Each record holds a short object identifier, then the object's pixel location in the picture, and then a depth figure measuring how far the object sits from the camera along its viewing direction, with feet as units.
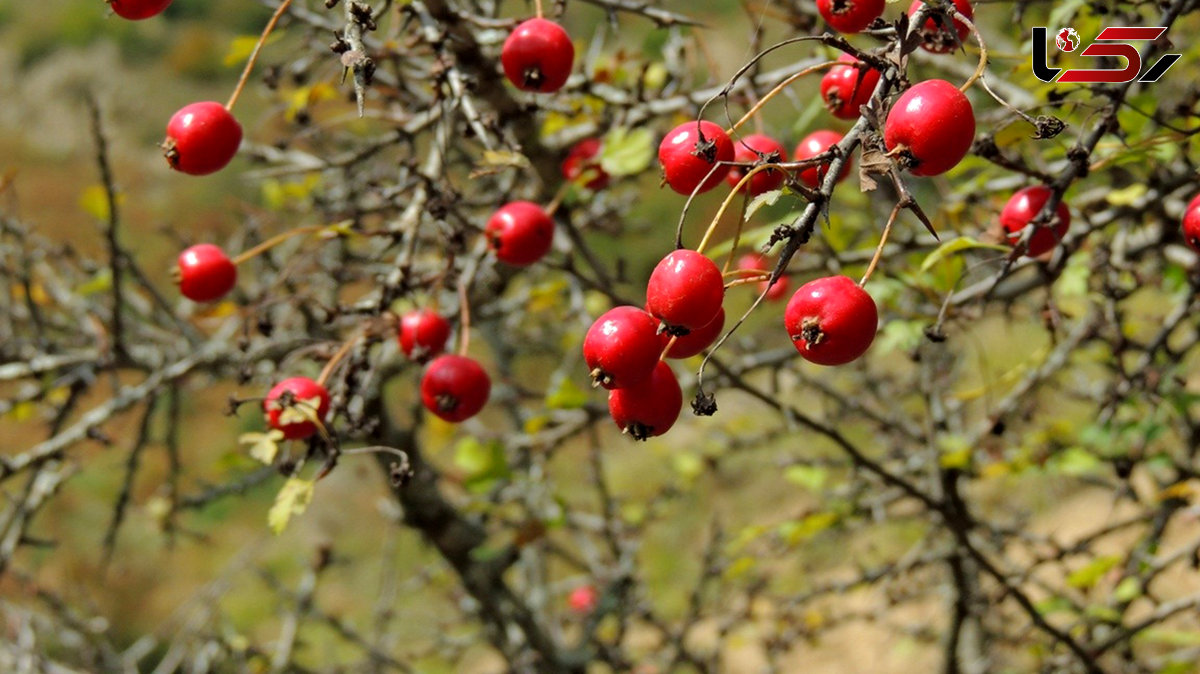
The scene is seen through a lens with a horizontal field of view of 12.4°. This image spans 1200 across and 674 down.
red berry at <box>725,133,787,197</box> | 2.08
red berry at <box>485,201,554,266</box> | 2.19
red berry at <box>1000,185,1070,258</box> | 2.13
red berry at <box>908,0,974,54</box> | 2.05
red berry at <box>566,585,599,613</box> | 3.98
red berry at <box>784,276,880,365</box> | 2.00
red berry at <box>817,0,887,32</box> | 2.08
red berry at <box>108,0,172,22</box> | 2.10
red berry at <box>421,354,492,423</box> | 2.17
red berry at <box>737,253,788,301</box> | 2.35
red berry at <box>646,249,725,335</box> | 2.00
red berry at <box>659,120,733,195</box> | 2.05
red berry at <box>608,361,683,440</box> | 2.05
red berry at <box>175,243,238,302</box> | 2.22
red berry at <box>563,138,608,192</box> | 2.29
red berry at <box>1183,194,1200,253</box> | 2.07
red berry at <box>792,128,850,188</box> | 2.11
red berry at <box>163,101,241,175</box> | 2.15
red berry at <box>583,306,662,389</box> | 2.02
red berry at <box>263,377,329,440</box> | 2.11
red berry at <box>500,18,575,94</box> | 2.15
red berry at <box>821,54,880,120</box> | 2.11
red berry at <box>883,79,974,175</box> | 1.99
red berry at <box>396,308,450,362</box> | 2.18
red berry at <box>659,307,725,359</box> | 2.04
